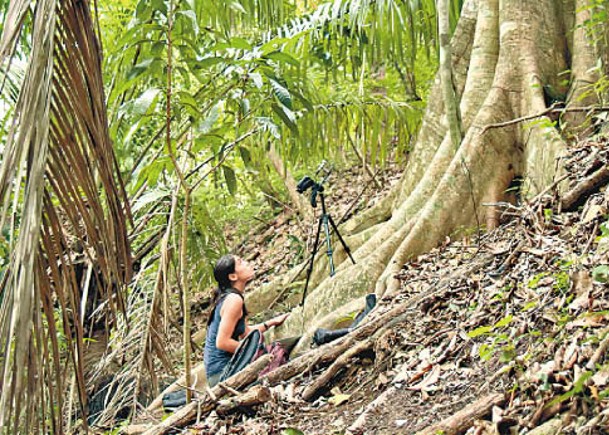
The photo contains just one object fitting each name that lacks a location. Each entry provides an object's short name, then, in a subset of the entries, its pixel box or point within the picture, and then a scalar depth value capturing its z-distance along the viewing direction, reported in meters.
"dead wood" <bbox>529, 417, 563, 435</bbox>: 1.89
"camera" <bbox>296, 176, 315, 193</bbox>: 5.11
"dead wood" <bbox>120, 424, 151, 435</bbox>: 3.90
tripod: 5.26
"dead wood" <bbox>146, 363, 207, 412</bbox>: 4.89
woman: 4.51
